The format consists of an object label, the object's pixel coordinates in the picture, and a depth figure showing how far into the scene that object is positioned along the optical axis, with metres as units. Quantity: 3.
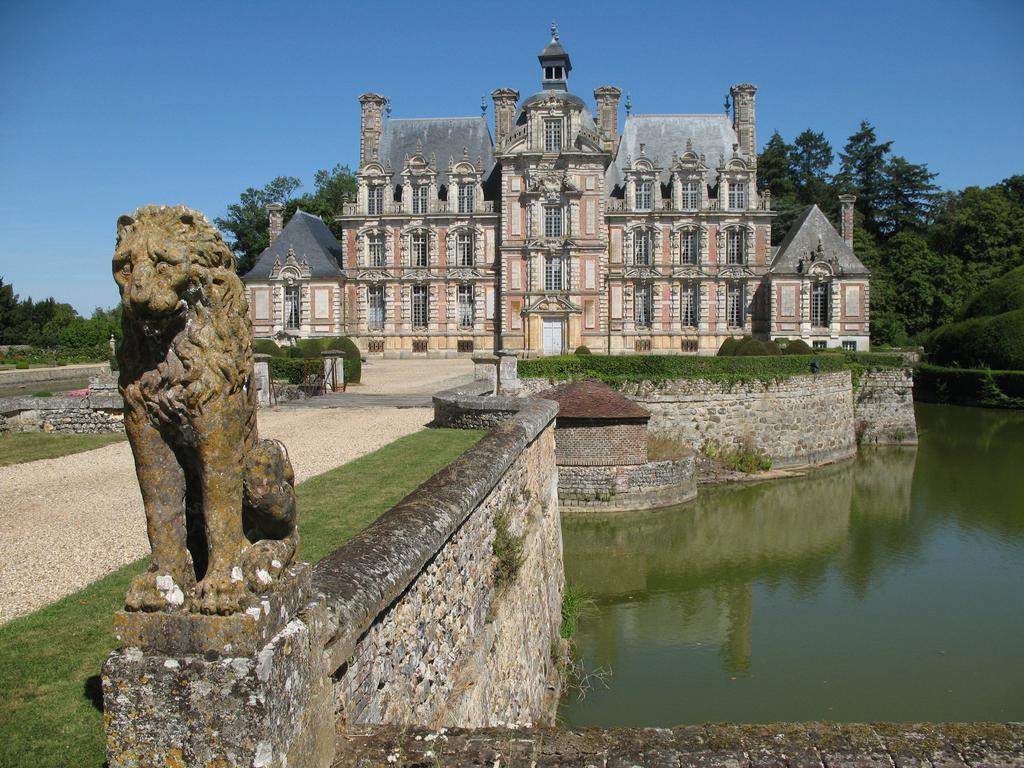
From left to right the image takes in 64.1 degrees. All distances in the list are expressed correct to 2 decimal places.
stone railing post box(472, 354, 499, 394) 19.94
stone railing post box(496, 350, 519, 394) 19.25
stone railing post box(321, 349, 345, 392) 20.23
